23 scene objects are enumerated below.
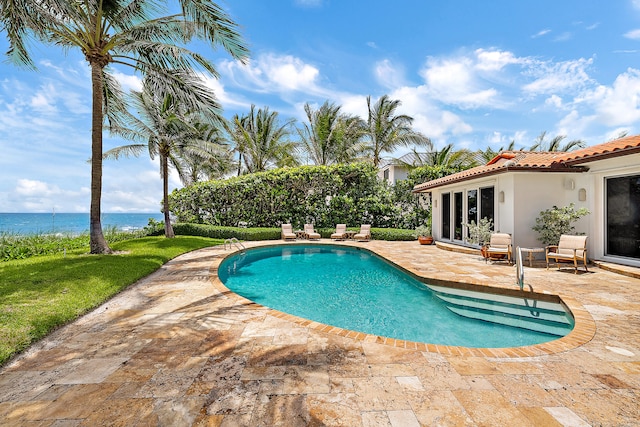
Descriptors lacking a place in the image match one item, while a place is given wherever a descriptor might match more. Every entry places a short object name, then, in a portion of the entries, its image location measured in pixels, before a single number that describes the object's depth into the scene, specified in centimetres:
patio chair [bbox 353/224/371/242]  1730
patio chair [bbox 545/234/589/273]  796
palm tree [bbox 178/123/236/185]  1762
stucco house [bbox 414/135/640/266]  806
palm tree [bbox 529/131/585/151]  2651
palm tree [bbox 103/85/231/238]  1594
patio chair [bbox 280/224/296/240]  1746
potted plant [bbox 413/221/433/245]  1533
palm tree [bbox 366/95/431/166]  2156
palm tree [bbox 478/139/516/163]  2373
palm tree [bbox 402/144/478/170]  2248
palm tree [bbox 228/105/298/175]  2333
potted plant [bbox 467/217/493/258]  1041
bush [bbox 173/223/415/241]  1738
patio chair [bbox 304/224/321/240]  1783
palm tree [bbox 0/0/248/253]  920
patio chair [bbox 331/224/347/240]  1744
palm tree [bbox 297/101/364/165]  2161
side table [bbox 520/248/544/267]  871
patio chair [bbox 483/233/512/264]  925
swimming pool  507
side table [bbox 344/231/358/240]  1777
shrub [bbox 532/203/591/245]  888
